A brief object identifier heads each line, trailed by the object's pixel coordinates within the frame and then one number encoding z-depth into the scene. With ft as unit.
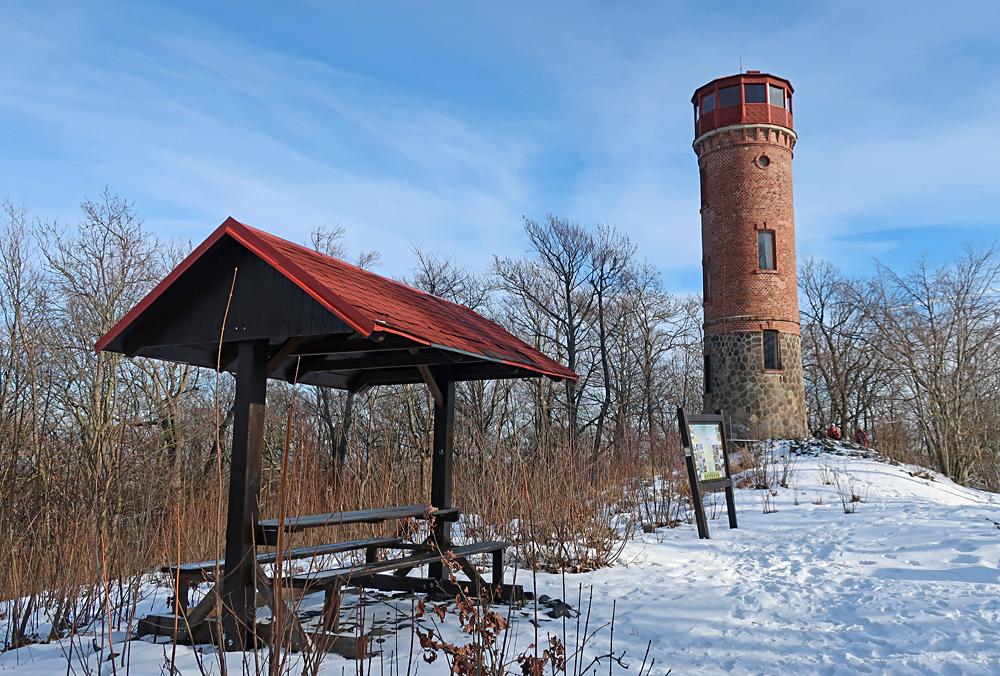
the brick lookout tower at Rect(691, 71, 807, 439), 77.15
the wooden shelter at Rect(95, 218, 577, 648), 16.93
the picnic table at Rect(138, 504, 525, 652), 16.78
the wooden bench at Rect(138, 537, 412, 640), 16.83
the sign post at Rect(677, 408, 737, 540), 33.63
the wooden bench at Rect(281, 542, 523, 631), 17.13
